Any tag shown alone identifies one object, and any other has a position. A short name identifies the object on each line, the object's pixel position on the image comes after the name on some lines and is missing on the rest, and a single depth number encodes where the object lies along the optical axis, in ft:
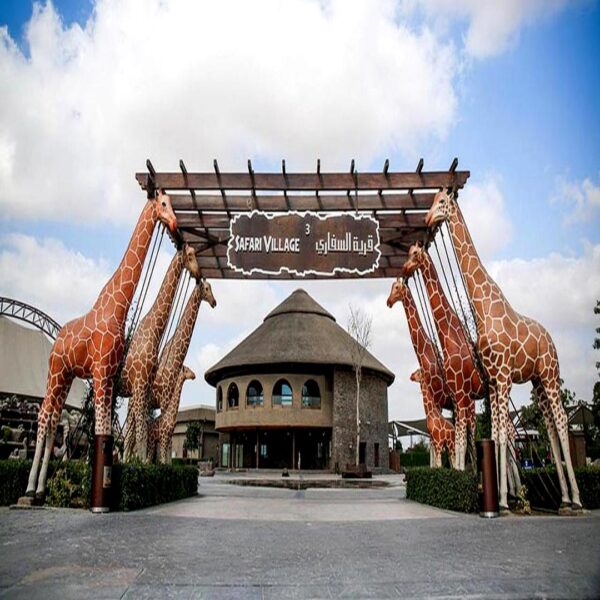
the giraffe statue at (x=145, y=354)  45.60
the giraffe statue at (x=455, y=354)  44.83
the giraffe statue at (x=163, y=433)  50.85
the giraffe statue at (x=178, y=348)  53.72
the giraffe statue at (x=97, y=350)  39.63
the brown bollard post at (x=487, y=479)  36.29
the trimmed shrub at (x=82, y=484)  37.81
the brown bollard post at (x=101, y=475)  35.96
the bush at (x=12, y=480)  40.47
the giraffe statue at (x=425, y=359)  50.83
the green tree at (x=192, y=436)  164.86
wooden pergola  44.16
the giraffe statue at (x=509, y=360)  38.47
